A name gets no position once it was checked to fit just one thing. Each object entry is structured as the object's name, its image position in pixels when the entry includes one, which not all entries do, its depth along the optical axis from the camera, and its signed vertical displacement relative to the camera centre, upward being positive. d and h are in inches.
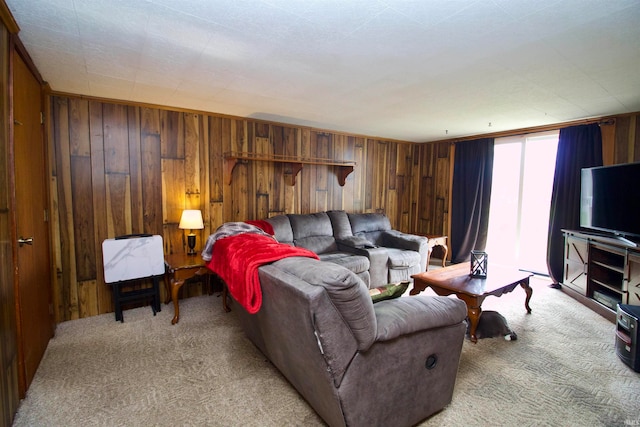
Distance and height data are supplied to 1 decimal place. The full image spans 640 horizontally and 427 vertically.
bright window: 177.5 -1.9
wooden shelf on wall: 148.2 +16.5
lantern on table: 119.9 -26.3
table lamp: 131.5 -12.8
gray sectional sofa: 155.7 -27.3
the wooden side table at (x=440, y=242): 195.6 -30.0
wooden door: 77.2 -10.2
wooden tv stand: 114.1 -31.1
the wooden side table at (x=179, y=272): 116.1 -30.1
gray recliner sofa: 55.3 -29.7
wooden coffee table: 104.0 -31.7
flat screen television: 119.6 -1.3
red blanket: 69.4 -16.3
